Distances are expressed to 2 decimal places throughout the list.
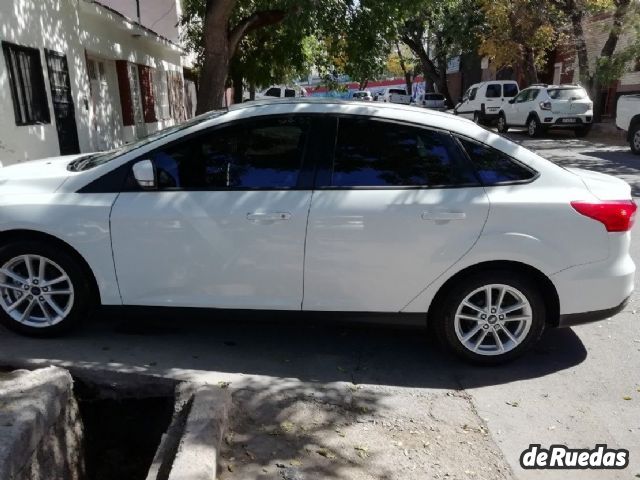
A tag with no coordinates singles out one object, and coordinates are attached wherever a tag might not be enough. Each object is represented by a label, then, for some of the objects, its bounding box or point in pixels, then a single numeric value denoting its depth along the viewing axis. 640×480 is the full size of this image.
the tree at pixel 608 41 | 17.11
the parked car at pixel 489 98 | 23.52
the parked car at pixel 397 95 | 40.84
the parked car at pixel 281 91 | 27.62
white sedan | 3.57
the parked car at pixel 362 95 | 40.78
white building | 8.32
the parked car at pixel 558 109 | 18.09
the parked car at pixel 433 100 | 34.53
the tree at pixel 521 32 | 20.59
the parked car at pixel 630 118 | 13.47
